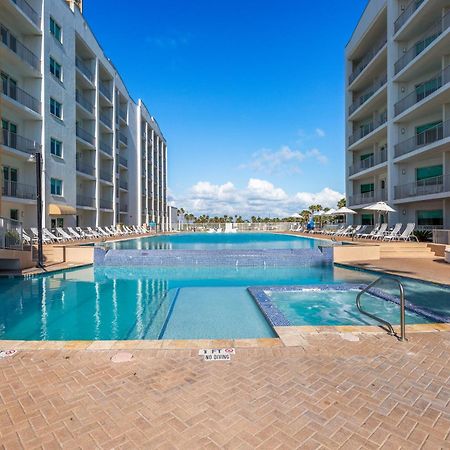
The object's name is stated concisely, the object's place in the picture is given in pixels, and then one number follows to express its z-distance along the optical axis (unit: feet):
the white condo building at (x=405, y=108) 60.54
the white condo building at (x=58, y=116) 58.18
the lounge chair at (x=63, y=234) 63.72
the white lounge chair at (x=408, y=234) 58.65
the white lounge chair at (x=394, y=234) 61.38
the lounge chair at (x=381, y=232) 64.72
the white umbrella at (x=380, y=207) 59.54
